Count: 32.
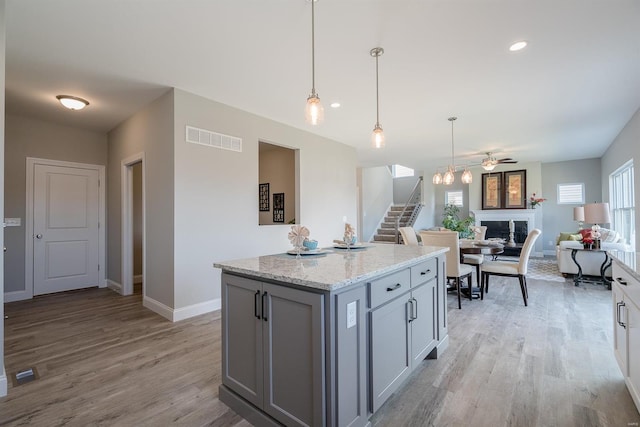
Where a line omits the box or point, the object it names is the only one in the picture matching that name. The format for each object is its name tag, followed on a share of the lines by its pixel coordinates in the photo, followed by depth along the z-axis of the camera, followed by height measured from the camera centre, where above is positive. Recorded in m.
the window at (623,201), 5.52 +0.24
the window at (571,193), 8.34 +0.57
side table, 4.94 -1.00
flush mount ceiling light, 3.68 +1.42
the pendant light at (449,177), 4.98 +0.62
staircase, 9.75 -0.24
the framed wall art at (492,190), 9.00 +0.72
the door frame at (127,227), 4.62 -0.16
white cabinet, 1.70 -0.71
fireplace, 8.64 -0.46
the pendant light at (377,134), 2.63 +0.71
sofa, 5.14 -0.72
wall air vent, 3.64 +0.98
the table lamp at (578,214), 6.54 -0.01
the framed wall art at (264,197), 6.48 +0.40
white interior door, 4.66 -0.19
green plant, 7.48 -0.21
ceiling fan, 5.83 +0.99
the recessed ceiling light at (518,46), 2.61 +1.47
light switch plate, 4.32 -0.07
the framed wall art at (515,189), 8.64 +0.72
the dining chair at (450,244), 3.74 -0.38
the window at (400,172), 12.82 +1.82
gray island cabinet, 1.44 -0.66
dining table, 4.12 -0.47
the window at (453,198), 10.25 +0.57
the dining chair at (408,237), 4.65 -0.34
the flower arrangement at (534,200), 8.15 +0.37
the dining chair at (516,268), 3.93 -0.73
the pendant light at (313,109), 2.18 +0.78
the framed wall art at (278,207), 6.17 +0.18
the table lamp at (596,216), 4.95 -0.04
